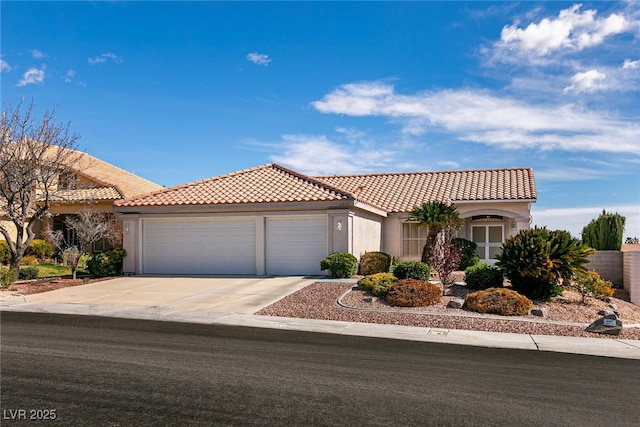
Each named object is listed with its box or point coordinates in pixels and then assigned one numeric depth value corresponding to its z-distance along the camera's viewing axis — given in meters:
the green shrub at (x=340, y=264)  19.50
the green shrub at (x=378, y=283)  15.88
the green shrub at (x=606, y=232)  23.64
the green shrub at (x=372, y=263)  20.80
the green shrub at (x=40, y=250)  28.55
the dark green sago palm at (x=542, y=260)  15.18
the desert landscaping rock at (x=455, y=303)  14.60
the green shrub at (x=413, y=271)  17.06
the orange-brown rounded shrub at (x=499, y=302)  13.90
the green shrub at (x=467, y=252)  24.44
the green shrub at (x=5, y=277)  19.12
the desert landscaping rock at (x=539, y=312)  13.69
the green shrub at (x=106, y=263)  21.70
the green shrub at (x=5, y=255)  27.00
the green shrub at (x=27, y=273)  22.28
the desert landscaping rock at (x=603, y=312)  14.35
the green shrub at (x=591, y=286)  16.05
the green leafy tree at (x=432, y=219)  20.42
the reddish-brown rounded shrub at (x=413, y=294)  14.77
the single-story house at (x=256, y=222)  20.91
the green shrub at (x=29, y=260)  27.05
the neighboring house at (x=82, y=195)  28.72
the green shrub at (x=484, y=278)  16.52
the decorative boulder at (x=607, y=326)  11.83
